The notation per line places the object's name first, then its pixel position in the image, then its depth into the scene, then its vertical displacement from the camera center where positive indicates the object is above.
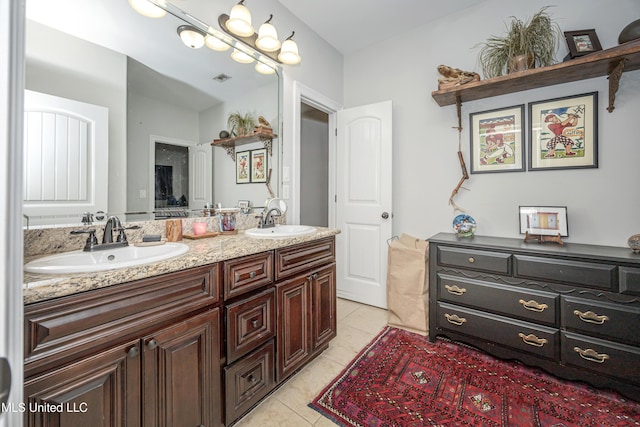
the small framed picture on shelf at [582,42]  1.76 +1.14
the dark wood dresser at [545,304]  1.51 -0.57
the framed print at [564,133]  1.91 +0.60
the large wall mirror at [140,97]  1.17 +0.63
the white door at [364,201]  2.71 +0.14
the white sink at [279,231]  1.60 -0.12
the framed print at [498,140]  2.17 +0.62
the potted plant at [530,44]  1.95 +1.26
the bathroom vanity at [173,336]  0.79 -0.47
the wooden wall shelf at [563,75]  1.63 +0.97
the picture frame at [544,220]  1.98 -0.05
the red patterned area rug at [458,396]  1.39 -1.04
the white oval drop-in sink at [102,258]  0.86 -0.17
